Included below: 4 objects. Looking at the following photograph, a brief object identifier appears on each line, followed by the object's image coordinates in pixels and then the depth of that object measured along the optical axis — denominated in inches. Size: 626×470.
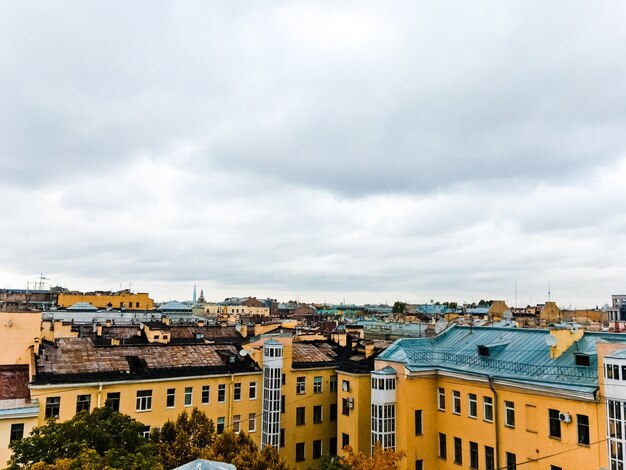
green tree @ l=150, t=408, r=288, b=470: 838.5
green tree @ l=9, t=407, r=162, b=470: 745.6
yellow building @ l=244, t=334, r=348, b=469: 1724.9
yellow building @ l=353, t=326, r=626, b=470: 1093.1
